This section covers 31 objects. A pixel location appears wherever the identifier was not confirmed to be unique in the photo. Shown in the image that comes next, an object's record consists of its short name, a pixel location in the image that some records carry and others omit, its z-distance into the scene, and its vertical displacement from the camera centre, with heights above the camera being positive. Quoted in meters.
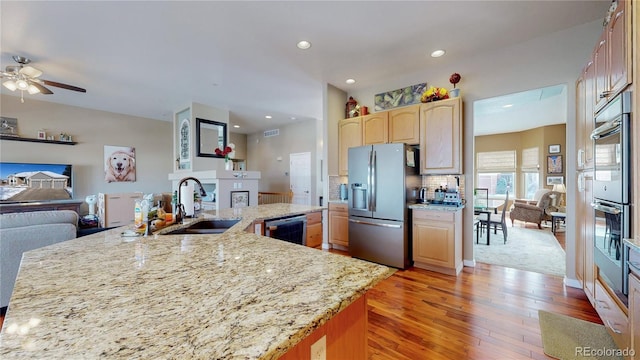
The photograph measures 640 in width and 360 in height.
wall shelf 4.56 +0.79
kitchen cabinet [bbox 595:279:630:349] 1.42 -0.91
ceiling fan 2.94 +1.25
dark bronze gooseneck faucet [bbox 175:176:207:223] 1.88 -0.25
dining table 4.28 -0.72
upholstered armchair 5.58 -0.74
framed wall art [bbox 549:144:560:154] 6.54 +0.74
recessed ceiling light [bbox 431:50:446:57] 3.09 +1.58
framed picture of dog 5.73 +0.39
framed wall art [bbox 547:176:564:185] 6.46 -0.09
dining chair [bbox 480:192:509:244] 4.39 -0.82
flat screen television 4.55 -0.03
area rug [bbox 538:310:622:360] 1.68 -1.20
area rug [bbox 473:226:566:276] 3.29 -1.18
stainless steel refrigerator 3.21 -0.30
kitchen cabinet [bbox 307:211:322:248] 3.39 -0.71
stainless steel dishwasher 2.17 -0.46
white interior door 6.99 +0.04
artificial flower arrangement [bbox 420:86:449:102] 3.29 +1.12
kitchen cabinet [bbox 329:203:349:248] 4.01 -0.76
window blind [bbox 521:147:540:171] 6.95 +0.51
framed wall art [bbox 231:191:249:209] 4.90 -0.40
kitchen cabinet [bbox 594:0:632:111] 1.49 +0.82
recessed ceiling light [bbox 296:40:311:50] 2.88 +1.59
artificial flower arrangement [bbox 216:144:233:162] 3.33 +0.39
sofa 2.13 -0.51
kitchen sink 1.95 -0.40
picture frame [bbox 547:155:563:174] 6.50 +0.33
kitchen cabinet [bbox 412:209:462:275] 3.00 -0.79
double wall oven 1.46 -0.10
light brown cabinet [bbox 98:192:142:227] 5.07 -0.61
